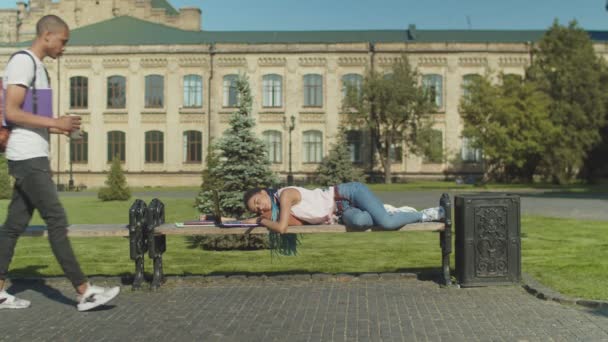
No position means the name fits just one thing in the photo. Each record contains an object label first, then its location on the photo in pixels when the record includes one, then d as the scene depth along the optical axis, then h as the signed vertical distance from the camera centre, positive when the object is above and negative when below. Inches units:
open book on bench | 294.1 -24.2
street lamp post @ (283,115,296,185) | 1798.7 +123.8
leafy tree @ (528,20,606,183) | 1720.0 +213.7
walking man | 238.1 +6.6
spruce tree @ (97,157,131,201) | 1135.0 -33.3
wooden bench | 290.0 -26.7
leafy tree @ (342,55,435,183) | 1736.0 +173.6
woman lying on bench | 285.7 -16.8
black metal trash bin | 292.5 -28.7
